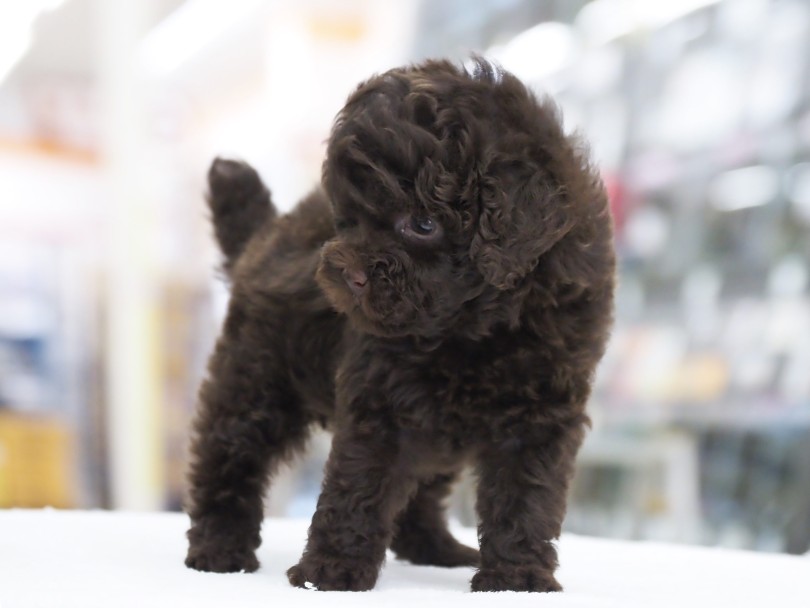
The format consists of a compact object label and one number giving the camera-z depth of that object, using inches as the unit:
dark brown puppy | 28.5
